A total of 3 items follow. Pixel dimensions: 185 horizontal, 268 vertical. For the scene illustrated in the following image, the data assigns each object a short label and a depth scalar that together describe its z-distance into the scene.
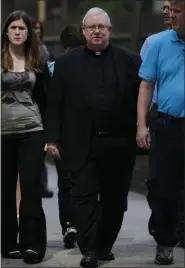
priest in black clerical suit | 10.91
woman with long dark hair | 11.30
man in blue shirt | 10.31
